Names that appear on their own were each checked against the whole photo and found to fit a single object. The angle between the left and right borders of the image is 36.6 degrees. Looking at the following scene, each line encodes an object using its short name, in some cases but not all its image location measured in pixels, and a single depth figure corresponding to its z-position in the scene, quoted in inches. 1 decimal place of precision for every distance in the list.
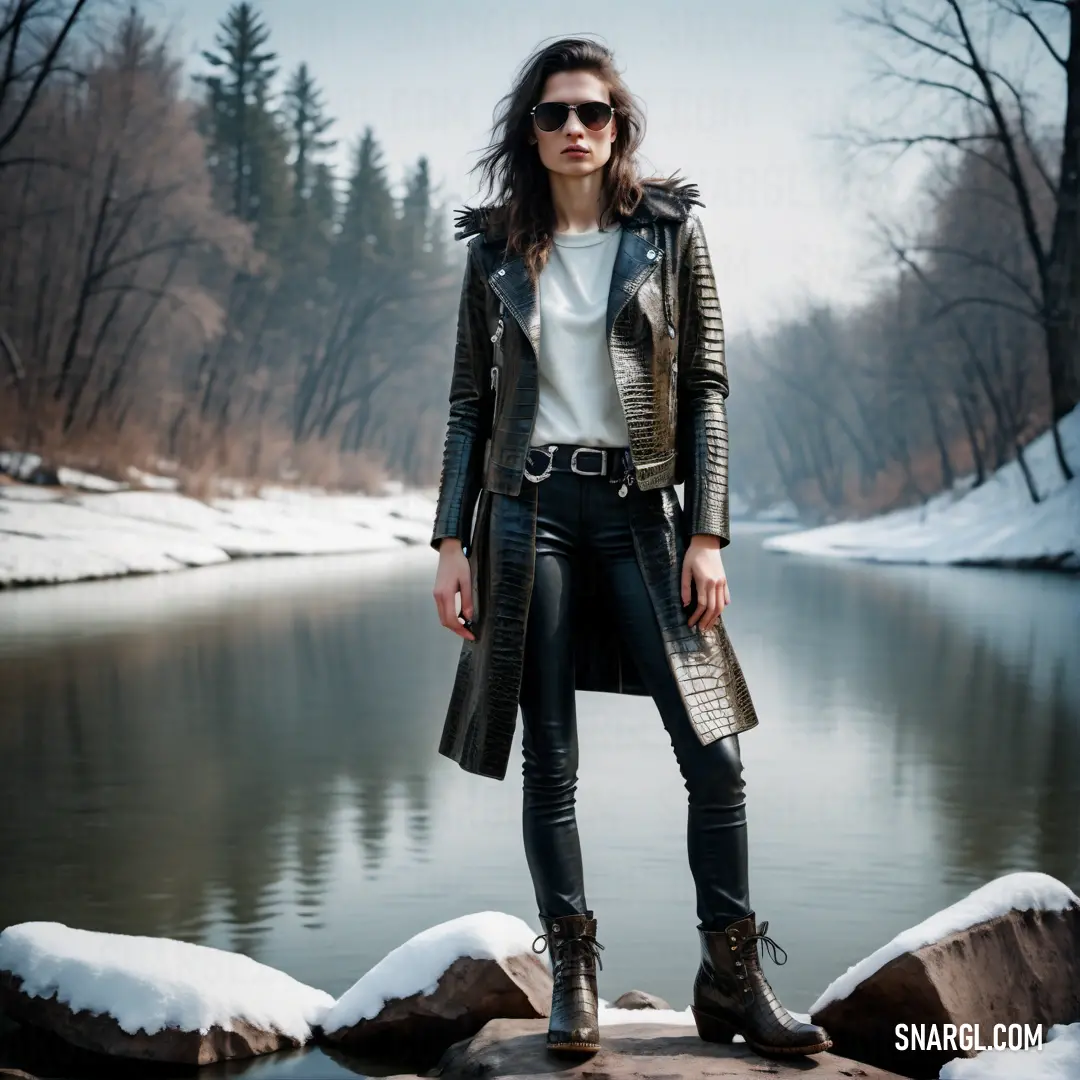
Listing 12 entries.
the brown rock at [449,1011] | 127.0
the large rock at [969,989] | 116.2
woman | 112.8
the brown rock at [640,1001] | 131.7
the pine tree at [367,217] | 1768.0
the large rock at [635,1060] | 107.7
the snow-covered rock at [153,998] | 123.5
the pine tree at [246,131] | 1535.4
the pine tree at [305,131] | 1754.4
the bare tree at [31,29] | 721.0
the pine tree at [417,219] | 1828.2
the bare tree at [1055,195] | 819.4
